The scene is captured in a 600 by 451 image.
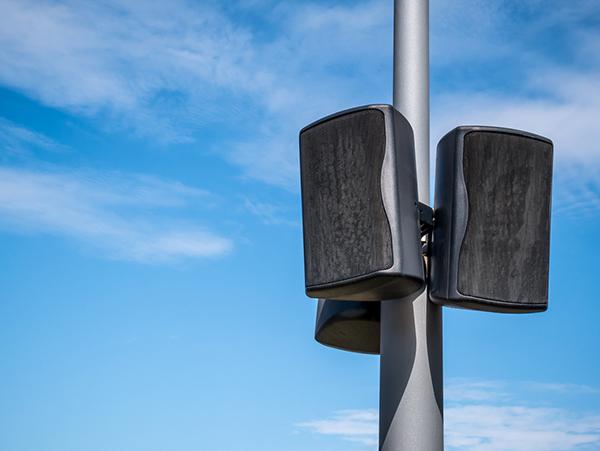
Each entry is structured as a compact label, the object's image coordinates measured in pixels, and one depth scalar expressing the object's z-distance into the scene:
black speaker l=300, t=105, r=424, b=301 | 3.86
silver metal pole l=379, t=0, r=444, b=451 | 4.30
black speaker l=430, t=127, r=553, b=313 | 4.02
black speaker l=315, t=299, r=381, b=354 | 5.16
